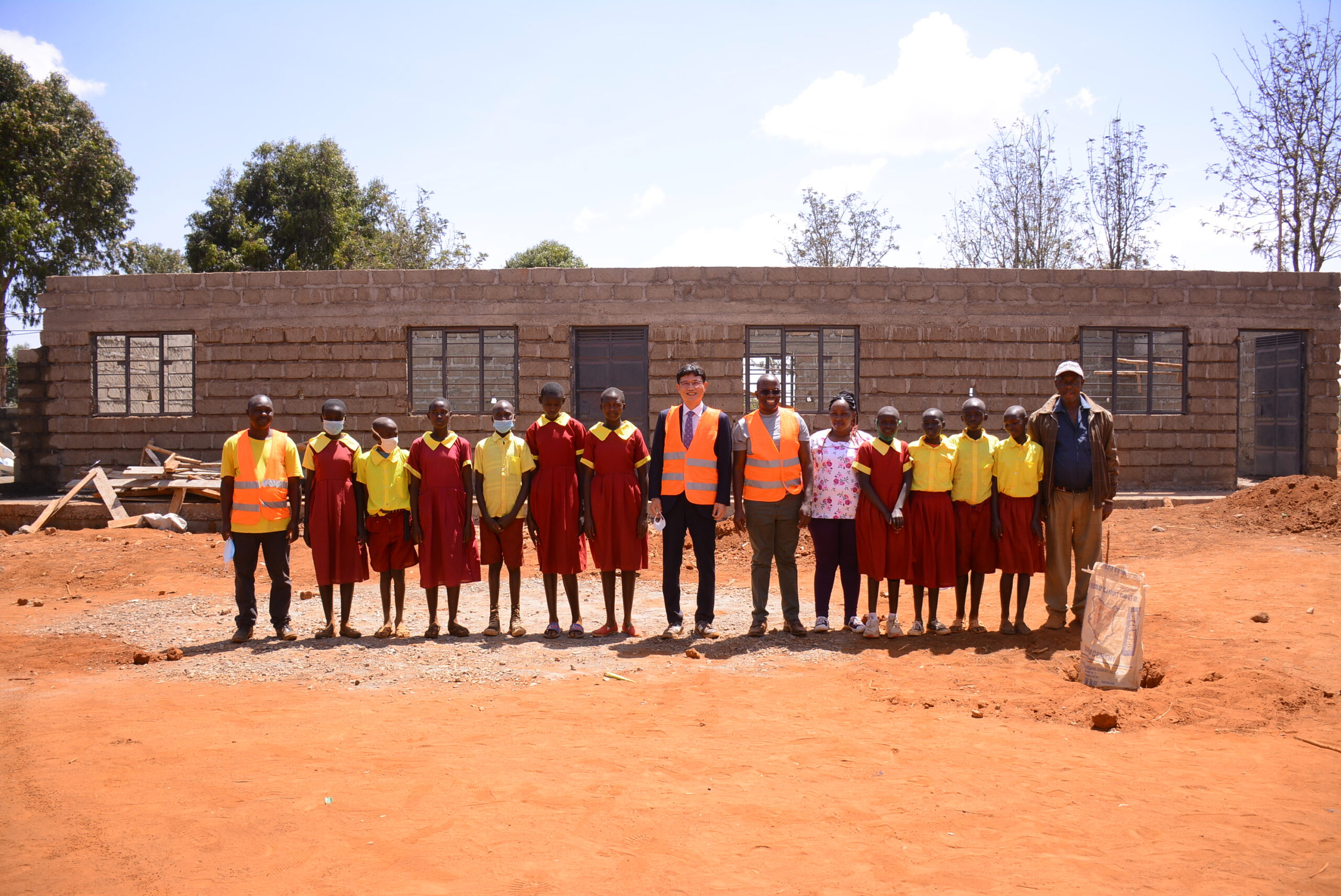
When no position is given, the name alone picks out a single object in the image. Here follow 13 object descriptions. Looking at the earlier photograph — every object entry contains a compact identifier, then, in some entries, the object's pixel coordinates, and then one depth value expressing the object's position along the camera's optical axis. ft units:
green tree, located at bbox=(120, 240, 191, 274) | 120.96
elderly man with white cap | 22.70
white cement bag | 18.90
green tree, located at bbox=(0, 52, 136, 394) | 75.92
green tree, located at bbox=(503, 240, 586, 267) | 128.88
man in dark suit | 22.99
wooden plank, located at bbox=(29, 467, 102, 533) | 43.86
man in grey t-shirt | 22.86
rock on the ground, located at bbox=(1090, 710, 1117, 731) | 16.53
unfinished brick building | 46.91
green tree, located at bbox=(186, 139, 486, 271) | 86.79
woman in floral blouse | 23.27
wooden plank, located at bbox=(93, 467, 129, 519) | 44.70
